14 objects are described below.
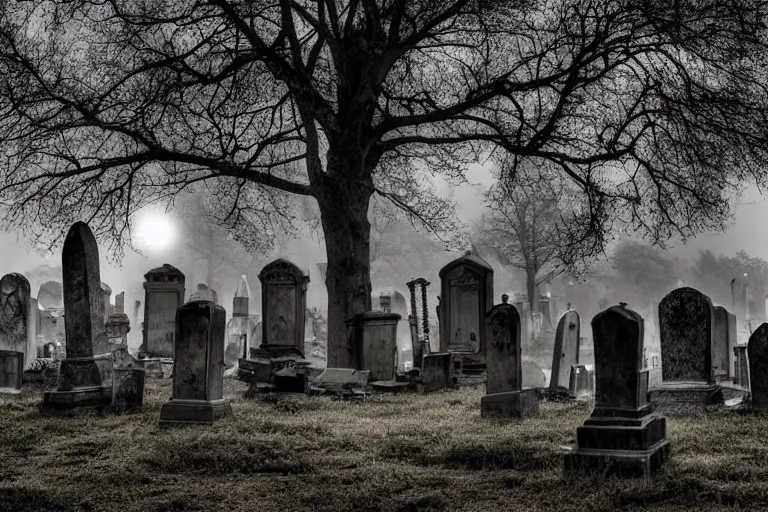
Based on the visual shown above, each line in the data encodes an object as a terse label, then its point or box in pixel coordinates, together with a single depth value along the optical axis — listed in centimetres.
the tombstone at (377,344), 1412
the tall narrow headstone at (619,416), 575
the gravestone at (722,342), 1513
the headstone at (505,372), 948
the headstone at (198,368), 887
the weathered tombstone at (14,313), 1445
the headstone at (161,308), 1948
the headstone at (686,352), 1011
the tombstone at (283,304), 1661
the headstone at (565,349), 1296
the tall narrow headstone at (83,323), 1025
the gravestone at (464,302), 1695
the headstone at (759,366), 997
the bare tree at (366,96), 1338
